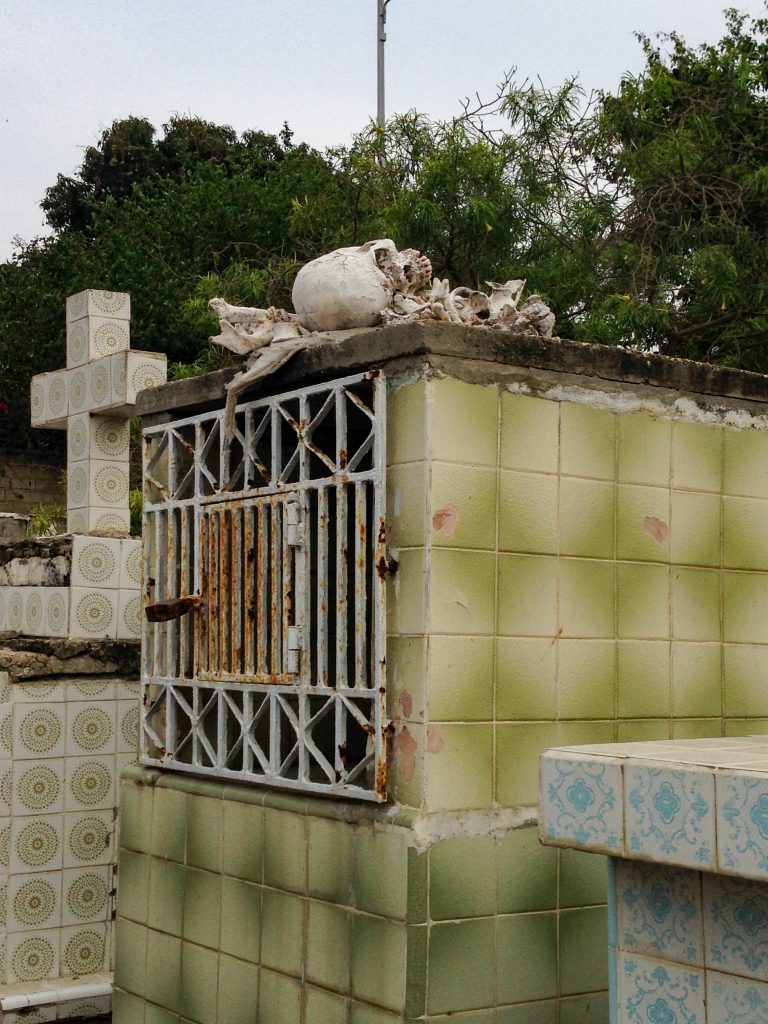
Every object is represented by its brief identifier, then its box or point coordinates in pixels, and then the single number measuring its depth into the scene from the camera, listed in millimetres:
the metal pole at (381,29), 15977
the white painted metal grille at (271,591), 3686
